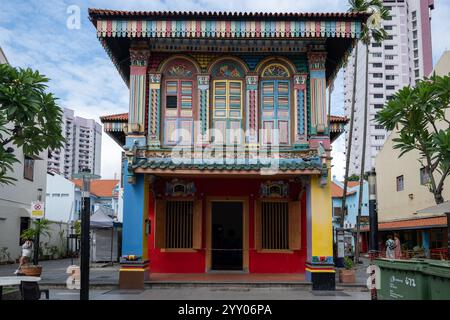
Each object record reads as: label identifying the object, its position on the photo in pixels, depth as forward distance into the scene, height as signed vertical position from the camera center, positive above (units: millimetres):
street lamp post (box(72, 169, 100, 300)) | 9586 -392
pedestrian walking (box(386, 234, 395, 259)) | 21234 -827
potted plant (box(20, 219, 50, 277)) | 16562 -295
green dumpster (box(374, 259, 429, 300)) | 9266 -1017
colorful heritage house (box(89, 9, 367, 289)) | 15227 +2867
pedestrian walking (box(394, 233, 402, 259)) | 21328 -873
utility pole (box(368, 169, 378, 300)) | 12461 +137
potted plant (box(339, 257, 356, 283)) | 16141 -1479
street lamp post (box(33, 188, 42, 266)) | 17625 -600
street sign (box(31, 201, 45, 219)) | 16906 +633
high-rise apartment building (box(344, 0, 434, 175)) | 87688 +29959
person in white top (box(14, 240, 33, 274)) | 16094 -801
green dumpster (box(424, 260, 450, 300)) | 8406 -869
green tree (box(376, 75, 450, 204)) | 15281 +3568
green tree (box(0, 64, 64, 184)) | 12242 +2926
